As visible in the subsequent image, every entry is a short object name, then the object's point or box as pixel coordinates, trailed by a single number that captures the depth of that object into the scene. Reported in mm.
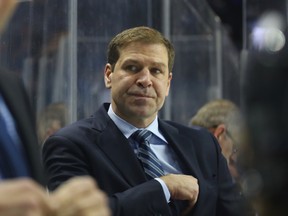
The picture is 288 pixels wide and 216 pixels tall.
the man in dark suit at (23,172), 2644
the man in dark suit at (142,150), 4075
